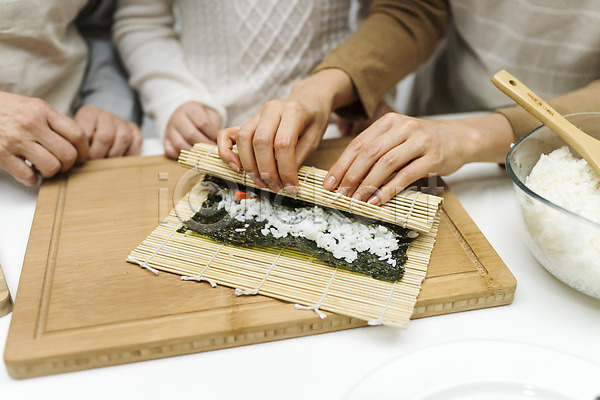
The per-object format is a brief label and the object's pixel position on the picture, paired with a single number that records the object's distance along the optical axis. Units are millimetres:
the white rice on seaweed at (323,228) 877
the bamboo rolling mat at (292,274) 785
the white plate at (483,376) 681
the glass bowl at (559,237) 726
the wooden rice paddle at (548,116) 889
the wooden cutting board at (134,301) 740
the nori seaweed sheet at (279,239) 849
